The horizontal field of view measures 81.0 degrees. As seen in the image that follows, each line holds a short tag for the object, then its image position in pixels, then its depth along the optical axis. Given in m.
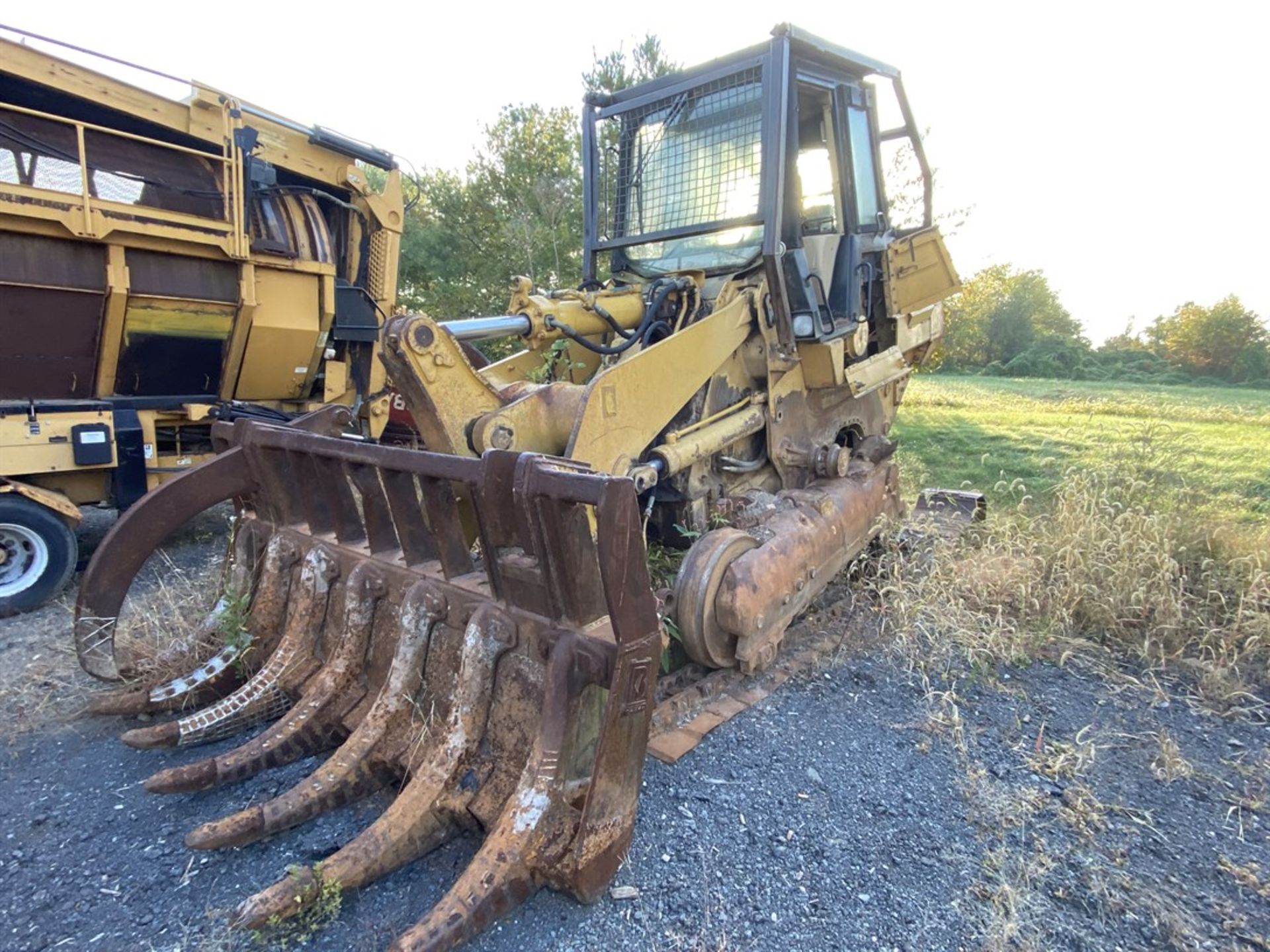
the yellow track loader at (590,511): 2.24
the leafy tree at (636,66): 13.32
